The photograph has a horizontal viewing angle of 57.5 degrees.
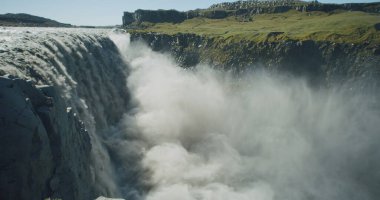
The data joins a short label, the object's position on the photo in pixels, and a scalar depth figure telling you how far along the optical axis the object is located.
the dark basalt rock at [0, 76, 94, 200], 19.74
